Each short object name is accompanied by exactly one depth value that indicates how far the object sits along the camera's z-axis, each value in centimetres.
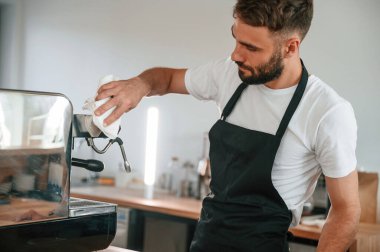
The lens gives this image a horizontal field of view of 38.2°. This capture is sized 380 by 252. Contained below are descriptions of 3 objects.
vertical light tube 475
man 166
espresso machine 155
